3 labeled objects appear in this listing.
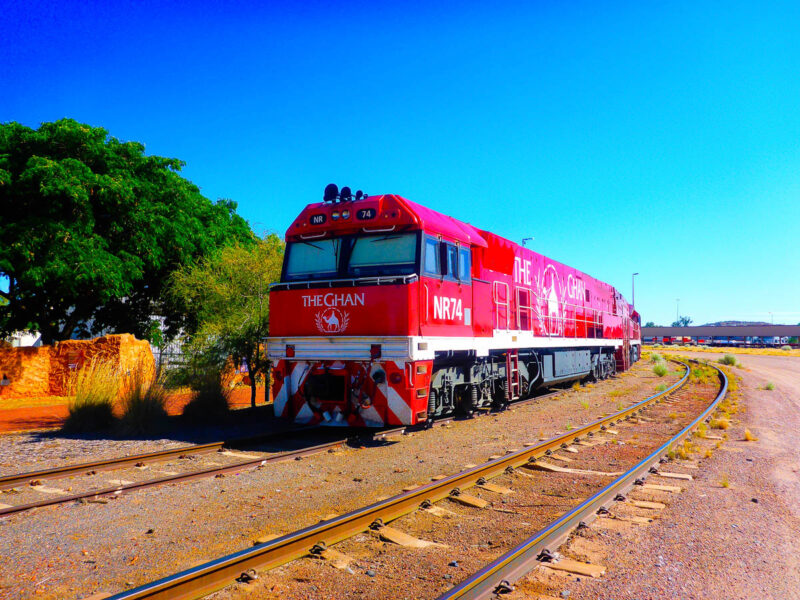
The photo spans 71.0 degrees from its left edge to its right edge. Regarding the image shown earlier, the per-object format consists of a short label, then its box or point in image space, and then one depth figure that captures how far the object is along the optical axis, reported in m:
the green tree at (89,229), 16.50
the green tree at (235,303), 13.06
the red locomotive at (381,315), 8.42
